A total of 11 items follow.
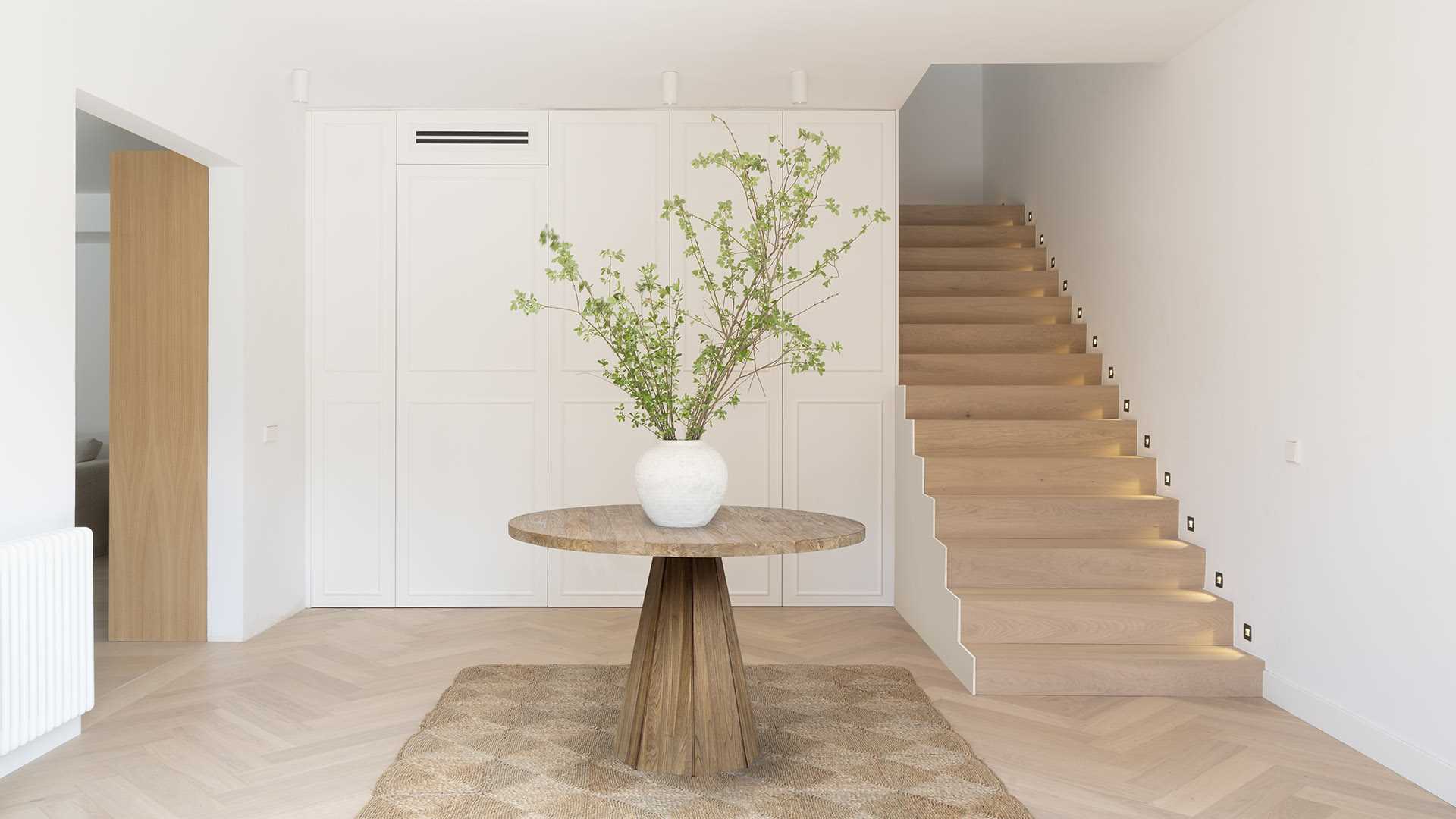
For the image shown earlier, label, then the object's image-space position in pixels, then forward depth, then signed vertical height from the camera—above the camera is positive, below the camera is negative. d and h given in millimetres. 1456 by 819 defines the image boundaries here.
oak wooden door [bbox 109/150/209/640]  4227 -30
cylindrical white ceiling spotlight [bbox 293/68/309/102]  4434 +1454
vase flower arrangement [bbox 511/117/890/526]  2631 +88
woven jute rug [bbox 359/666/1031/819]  2502 -1102
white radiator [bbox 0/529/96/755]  2586 -717
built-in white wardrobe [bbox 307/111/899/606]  4957 +118
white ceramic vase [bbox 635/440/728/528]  2629 -252
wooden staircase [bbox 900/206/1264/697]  3586 -466
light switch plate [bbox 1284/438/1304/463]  3330 -192
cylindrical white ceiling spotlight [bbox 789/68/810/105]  4418 +1463
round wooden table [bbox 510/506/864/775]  2629 -771
